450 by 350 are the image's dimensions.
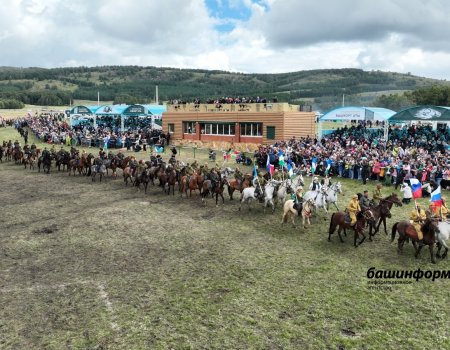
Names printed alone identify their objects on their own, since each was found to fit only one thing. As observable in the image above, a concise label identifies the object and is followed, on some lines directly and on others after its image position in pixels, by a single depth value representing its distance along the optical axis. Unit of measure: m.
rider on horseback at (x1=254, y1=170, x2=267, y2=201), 17.45
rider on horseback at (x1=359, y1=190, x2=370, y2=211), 14.03
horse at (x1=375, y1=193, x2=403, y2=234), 14.12
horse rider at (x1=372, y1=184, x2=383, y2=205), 15.02
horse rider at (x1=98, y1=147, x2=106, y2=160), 25.69
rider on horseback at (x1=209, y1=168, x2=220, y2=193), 18.97
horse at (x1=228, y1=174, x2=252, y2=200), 19.17
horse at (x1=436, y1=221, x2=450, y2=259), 11.62
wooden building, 36.16
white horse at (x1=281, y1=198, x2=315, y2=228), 14.97
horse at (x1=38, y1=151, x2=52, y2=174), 27.70
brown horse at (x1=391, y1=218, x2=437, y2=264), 11.52
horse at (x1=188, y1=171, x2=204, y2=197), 19.75
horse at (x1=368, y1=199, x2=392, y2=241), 14.05
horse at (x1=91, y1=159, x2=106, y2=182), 24.61
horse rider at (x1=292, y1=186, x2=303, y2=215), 15.05
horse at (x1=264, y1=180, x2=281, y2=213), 17.20
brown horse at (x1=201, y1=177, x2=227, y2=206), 18.91
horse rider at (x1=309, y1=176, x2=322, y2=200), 16.12
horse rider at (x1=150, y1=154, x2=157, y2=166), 23.34
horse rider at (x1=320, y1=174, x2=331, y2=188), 16.65
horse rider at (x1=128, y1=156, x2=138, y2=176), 23.09
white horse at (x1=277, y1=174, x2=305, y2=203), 16.95
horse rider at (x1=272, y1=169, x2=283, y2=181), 20.01
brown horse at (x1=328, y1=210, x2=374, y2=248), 13.00
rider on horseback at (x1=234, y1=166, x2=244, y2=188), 19.41
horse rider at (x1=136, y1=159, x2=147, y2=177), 21.92
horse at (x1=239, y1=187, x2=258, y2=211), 17.65
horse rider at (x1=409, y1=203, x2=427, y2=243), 11.77
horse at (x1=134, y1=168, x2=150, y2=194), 21.67
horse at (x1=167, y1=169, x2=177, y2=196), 20.92
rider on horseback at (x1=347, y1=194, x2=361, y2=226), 13.10
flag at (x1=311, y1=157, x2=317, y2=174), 25.10
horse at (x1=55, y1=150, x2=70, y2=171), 27.75
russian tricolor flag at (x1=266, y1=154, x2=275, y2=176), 21.33
